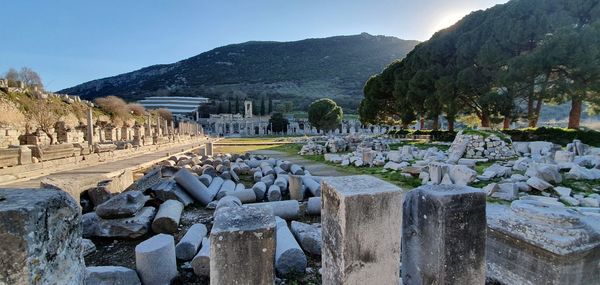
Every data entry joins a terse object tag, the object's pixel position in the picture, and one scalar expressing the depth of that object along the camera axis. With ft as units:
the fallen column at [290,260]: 12.75
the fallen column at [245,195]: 24.41
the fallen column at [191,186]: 23.88
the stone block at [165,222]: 17.94
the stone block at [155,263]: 11.40
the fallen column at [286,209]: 20.18
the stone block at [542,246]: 8.66
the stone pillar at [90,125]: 59.37
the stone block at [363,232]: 7.27
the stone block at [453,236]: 8.13
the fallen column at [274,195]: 24.68
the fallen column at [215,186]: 25.58
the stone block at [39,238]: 5.12
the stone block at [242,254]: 7.95
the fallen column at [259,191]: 25.27
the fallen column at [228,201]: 20.06
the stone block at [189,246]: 14.12
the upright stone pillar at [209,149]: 67.06
